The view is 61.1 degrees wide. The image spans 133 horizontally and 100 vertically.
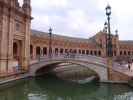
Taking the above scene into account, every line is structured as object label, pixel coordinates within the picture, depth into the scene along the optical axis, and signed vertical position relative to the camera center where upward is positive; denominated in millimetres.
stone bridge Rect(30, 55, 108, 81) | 11453 -1274
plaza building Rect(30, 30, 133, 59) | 27175 +1859
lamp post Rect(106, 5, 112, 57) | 9749 +3059
